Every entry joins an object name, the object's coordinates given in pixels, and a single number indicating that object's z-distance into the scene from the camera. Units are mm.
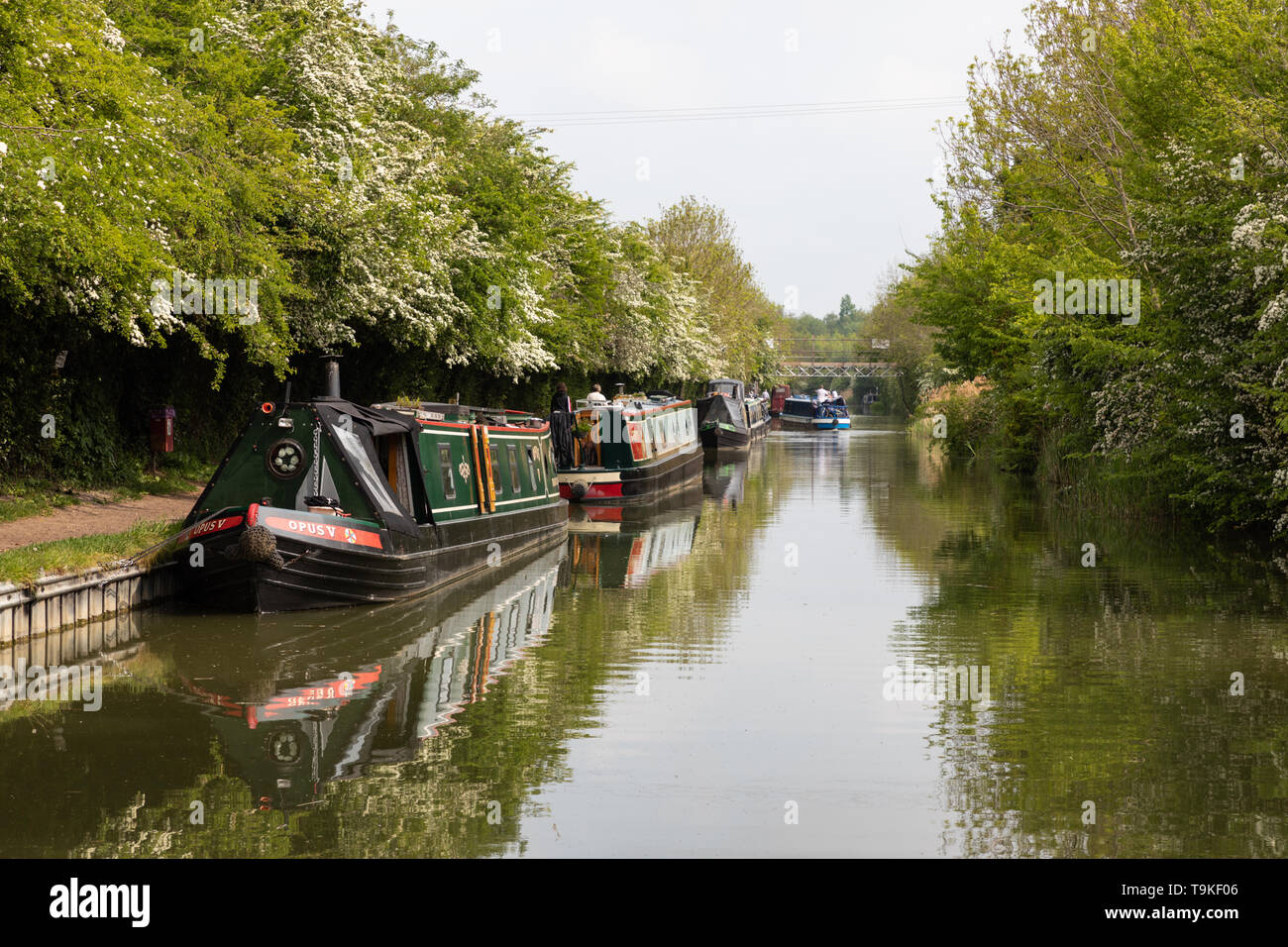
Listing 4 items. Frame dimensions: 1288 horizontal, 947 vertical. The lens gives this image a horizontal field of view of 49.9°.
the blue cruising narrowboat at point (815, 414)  72375
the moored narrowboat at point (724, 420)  49656
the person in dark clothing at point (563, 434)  27875
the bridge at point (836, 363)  87294
